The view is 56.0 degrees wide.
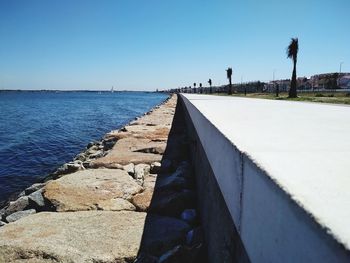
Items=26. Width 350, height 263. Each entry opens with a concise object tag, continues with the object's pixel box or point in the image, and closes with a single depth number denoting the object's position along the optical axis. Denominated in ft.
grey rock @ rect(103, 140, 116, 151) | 27.63
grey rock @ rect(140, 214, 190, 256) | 8.84
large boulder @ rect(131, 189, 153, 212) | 11.34
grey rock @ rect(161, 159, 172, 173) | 16.74
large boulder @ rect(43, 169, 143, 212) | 11.09
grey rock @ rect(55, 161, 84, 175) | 19.41
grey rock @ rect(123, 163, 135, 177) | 15.39
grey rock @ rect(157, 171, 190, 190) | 13.43
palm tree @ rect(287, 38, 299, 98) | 92.12
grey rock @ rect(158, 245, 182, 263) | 8.20
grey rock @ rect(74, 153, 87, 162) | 31.03
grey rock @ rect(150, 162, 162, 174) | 16.38
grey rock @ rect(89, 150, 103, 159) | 27.02
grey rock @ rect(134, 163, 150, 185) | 14.72
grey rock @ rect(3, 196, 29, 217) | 13.79
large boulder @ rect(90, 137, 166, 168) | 17.23
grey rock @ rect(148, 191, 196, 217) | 11.48
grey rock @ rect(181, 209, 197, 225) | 10.96
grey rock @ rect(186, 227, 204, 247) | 9.21
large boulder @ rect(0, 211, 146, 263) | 7.88
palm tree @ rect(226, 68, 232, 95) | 187.56
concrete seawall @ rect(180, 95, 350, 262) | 2.08
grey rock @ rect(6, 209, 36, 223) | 12.23
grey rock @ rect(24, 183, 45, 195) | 19.32
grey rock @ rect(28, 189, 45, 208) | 12.20
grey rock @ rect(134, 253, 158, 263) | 8.27
